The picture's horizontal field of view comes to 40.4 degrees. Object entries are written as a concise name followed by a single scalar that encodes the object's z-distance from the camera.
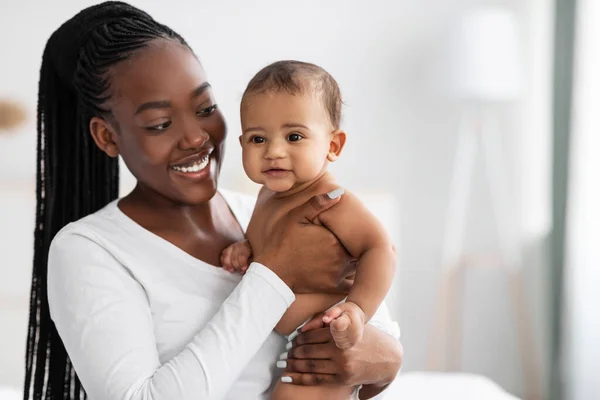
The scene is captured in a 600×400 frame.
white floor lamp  3.46
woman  1.29
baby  1.36
